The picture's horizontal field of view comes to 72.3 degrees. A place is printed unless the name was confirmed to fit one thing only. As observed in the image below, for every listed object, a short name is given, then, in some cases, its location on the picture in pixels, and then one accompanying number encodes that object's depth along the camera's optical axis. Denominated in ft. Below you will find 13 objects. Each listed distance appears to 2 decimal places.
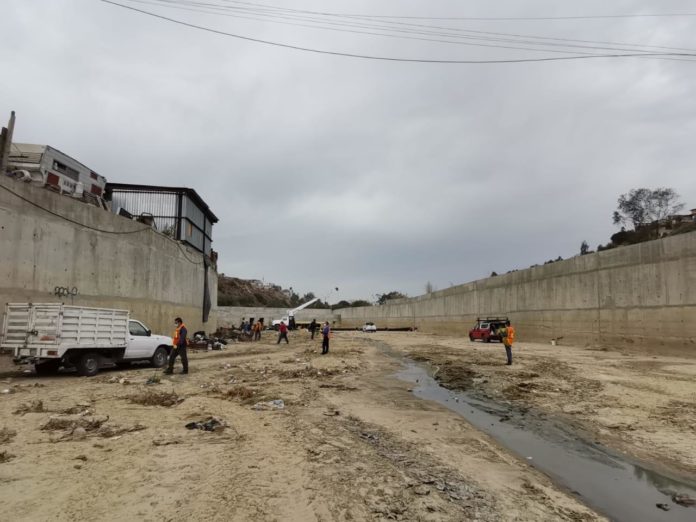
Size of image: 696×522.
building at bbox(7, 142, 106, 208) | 61.29
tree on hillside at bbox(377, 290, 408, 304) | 458.50
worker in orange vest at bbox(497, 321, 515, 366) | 63.57
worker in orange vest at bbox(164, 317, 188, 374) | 49.70
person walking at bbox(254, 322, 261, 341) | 134.41
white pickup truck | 43.65
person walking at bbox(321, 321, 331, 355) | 82.07
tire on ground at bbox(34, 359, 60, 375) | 46.62
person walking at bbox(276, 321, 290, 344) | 113.14
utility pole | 55.26
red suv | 128.06
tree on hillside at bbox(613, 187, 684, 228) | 190.39
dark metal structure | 106.32
